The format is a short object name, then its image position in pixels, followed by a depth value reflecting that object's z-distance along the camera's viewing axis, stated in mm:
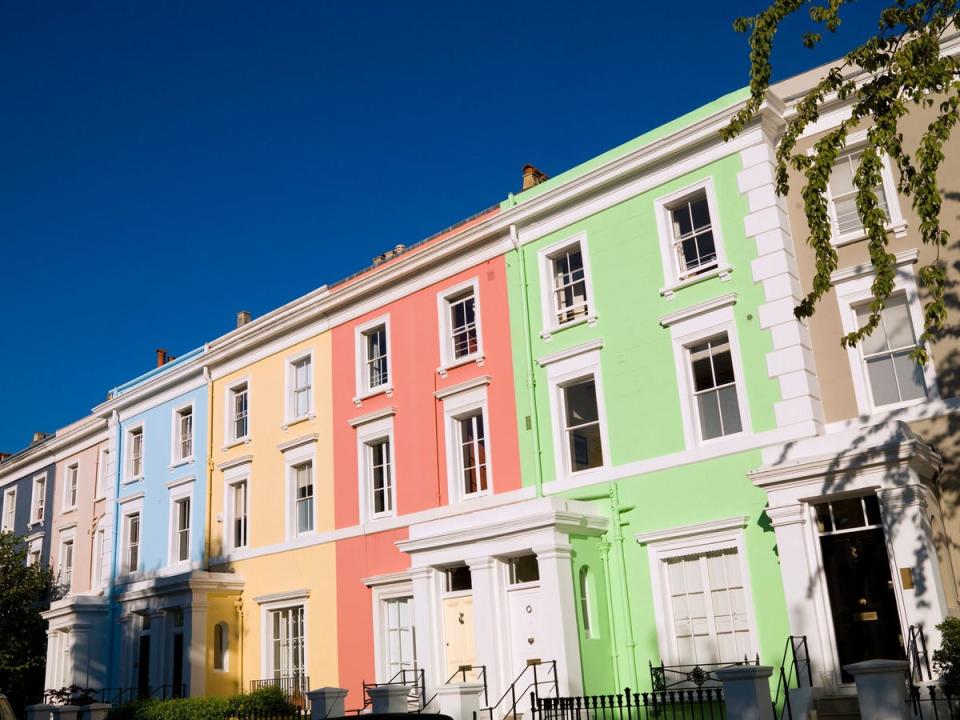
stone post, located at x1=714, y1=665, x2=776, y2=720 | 13055
